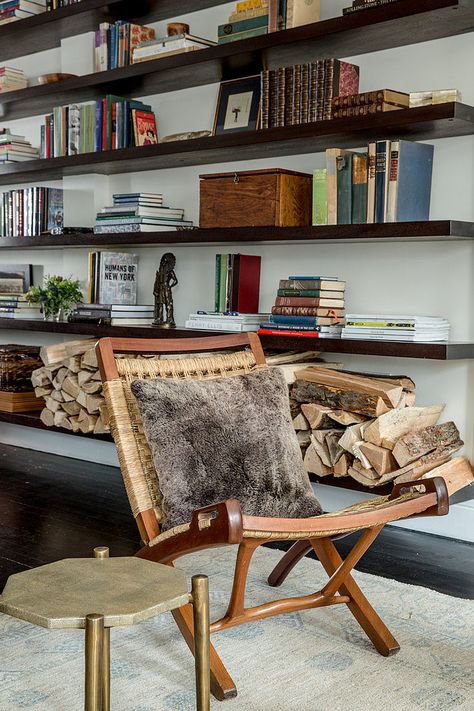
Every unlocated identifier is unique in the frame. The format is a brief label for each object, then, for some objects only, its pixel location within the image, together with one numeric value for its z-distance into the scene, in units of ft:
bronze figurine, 13.50
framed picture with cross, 12.37
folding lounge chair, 6.41
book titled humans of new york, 14.37
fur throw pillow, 7.27
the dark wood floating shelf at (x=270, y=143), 10.18
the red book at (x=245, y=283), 12.66
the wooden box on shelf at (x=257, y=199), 11.66
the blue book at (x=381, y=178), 10.46
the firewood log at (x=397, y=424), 10.41
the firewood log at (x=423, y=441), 10.23
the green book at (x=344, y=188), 10.86
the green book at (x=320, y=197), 11.16
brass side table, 4.67
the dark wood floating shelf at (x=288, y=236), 10.20
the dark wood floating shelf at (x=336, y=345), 10.20
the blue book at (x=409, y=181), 10.44
